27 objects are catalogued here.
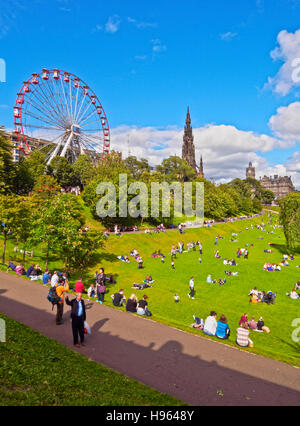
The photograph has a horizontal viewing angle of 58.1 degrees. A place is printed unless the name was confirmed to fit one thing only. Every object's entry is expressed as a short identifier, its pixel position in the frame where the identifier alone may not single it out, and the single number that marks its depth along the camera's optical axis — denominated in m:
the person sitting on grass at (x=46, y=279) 15.30
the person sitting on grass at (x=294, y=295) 18.11
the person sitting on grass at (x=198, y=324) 11.34
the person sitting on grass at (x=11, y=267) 18.10
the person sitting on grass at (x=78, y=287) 13.29
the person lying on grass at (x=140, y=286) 19.16
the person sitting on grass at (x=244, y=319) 12.33
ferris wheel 48.66
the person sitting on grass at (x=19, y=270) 17.38
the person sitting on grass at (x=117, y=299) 13.32
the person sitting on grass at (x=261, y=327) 12.48
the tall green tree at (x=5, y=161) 35.86
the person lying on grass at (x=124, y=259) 27.88
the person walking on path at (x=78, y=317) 7.90
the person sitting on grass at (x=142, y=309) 12.04
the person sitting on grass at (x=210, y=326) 10.07
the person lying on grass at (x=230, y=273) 23.77
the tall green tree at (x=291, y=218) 35.10
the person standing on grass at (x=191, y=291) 17.72
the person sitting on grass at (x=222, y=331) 9.80
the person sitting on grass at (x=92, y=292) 15.00
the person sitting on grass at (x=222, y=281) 20.96
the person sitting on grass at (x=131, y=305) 12.30
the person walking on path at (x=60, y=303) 9.19
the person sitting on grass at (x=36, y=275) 16.41
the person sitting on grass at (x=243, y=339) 9.28
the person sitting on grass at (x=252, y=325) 12.58
